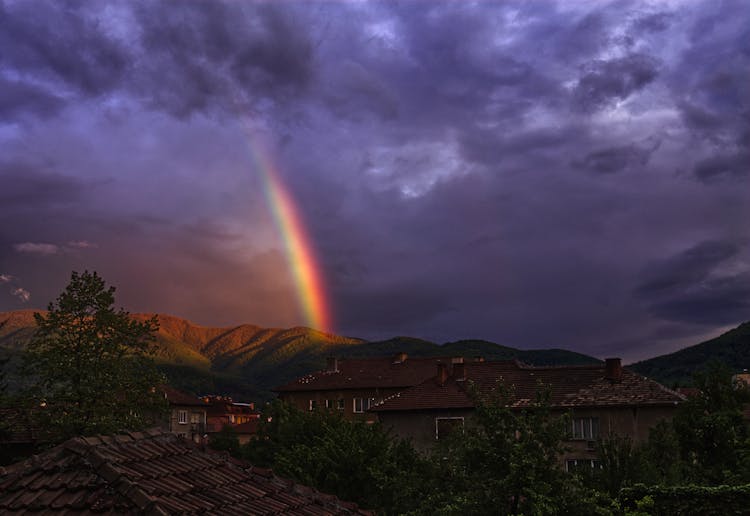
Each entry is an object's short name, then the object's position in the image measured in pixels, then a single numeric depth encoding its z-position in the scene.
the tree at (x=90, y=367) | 28.67
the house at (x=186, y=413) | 89.69
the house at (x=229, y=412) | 125.88
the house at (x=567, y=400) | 51.12
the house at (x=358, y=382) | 89.94
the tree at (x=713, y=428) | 33.09
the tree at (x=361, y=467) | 25.86
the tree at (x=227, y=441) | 65.93
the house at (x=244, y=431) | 100.25
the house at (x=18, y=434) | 29.67
